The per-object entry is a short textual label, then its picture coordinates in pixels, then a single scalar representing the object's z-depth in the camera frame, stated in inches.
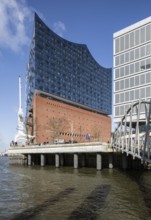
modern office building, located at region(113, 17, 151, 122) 1449.3
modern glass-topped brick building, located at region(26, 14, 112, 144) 2977.1
